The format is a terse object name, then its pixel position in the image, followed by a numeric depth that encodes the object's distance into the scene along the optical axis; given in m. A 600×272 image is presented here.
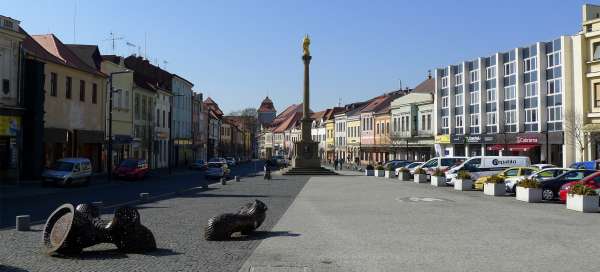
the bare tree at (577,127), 47.31
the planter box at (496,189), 28.48
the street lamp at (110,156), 40.94
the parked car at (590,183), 23.39
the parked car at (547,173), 28.07
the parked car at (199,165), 72.12
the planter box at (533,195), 24.70
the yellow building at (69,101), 41.28
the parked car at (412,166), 50.54
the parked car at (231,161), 92.88
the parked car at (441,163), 43.97
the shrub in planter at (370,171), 57.44
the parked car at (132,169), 44.50
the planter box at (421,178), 41.72
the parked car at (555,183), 25.42
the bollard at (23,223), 15.02
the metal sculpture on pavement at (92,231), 11.16
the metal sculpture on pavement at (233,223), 13.33
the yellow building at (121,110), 55.41
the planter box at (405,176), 45.84
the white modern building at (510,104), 52.22
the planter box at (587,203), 20.34
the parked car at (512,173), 30.83
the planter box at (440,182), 37.55
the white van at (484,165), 37.33
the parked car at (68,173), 34.38
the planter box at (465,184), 32.75
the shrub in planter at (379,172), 54.22
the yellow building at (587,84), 46.38
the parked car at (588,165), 36.63
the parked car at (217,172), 48.25
